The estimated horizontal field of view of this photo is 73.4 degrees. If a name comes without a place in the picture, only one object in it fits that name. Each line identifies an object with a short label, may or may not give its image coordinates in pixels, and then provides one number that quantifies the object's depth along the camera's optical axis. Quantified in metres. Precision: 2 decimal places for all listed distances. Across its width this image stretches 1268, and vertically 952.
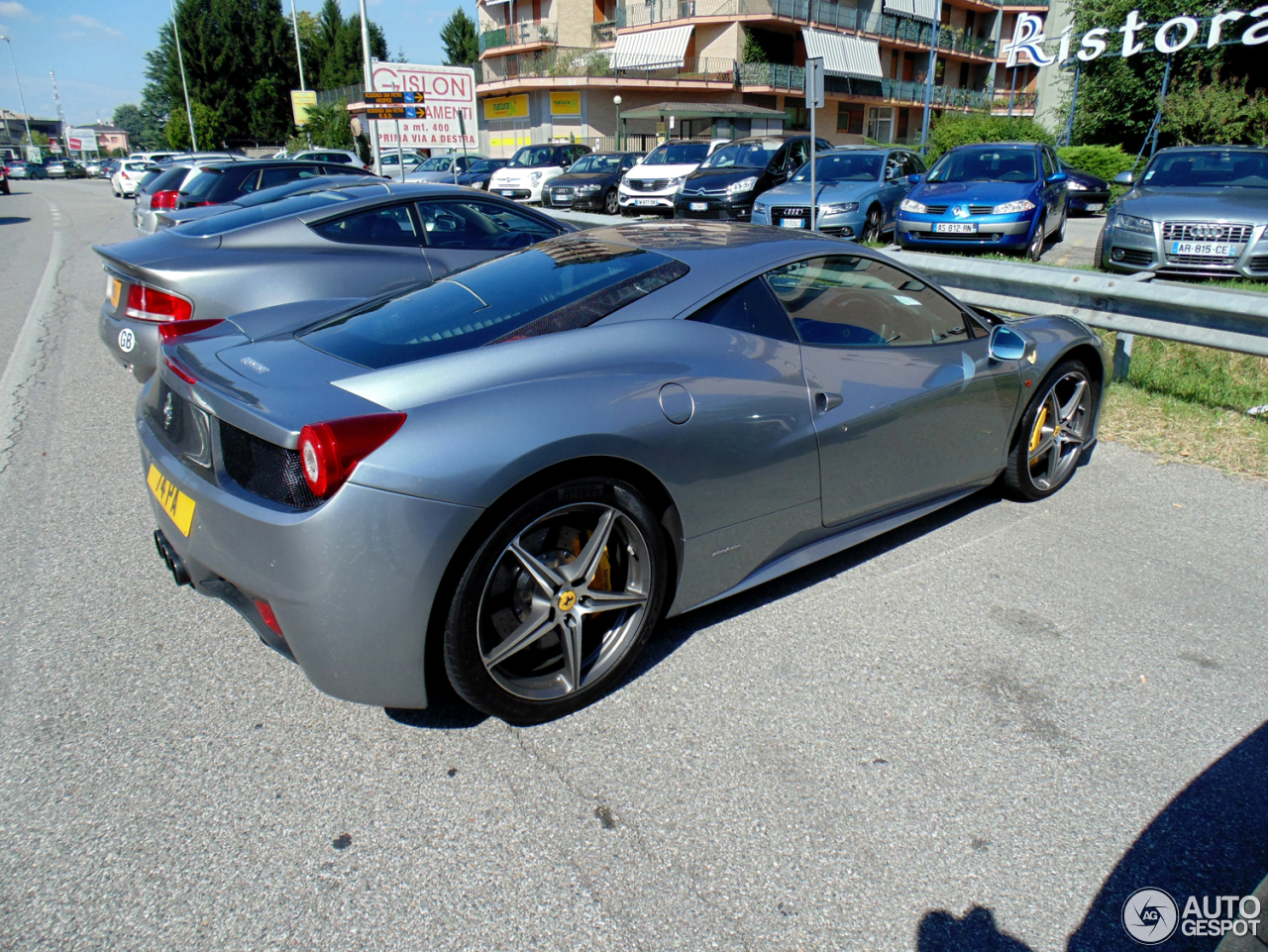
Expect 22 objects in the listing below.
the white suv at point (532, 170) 21.72
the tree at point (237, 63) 59.31
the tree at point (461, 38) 69.06
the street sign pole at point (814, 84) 9.77
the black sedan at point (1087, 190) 19.81
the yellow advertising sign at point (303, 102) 49.28
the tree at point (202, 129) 59.09
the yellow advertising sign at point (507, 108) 48.12
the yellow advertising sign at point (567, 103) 45.84
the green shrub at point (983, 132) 30.62
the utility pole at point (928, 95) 36.72
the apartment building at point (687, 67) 43.47
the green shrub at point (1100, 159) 25.67
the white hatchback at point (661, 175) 17.74
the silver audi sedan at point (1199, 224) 8.47
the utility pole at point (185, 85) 55.19
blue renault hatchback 10.88
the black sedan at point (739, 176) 15.08
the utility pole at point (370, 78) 21.62
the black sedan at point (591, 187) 19.48
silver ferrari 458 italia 2.18
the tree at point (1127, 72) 25.23
